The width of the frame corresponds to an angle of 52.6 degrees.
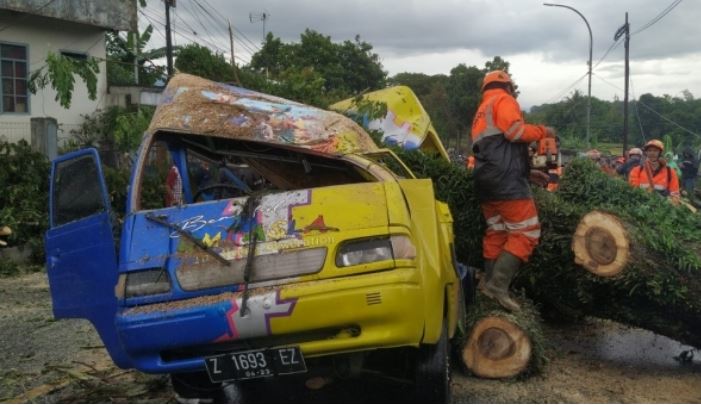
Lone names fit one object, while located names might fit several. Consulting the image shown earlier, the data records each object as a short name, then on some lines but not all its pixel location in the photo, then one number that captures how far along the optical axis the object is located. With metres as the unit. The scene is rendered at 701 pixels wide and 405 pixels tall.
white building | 15.45
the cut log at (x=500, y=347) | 4.68
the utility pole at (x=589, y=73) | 24.92
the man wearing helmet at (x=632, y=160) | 11.11
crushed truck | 3.35
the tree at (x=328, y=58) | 29.77
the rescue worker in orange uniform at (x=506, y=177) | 5.01
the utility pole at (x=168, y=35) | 18.16
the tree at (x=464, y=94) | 30.09
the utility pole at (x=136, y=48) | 20.82
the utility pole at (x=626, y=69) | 25.16
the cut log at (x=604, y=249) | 4.66
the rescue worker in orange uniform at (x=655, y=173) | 8.54
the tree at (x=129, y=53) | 21.66
